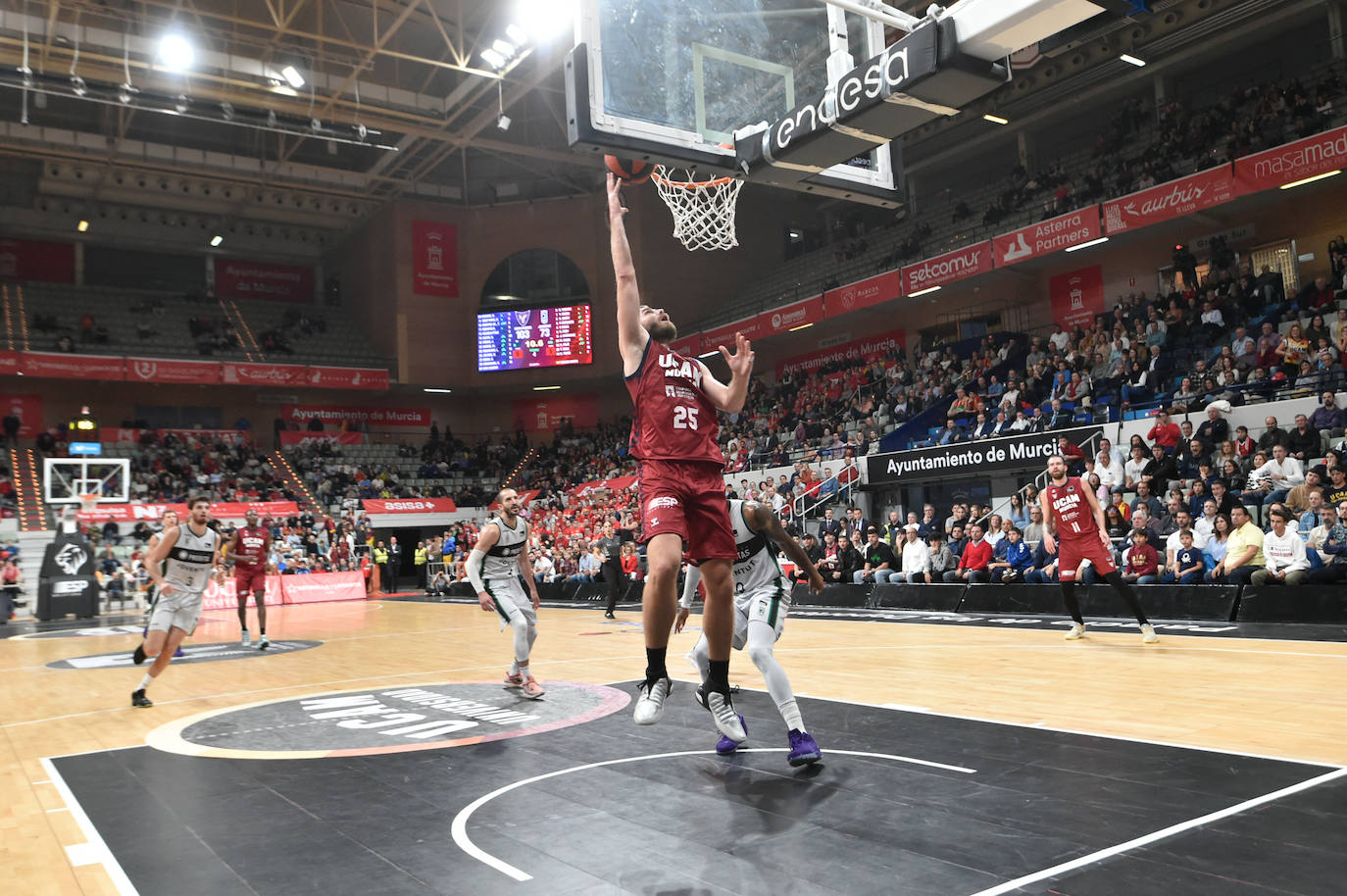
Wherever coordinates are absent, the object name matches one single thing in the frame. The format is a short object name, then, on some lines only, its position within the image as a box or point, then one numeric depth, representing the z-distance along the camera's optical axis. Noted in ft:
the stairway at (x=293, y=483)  108.01
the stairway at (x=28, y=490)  91.86
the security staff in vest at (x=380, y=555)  94.27
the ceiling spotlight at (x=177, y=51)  69.00
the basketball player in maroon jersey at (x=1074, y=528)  31.54
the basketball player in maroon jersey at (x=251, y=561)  41.45
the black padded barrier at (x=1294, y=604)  32.78
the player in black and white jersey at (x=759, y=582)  17.66
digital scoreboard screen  116.06
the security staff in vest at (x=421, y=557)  97.60
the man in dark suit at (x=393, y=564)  98.27
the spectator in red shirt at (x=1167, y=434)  47.57
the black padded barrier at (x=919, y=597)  47.01
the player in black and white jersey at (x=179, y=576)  27.73
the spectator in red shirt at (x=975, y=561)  46.32
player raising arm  15.33
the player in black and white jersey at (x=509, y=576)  25.43
